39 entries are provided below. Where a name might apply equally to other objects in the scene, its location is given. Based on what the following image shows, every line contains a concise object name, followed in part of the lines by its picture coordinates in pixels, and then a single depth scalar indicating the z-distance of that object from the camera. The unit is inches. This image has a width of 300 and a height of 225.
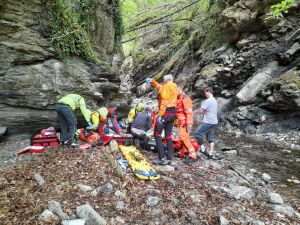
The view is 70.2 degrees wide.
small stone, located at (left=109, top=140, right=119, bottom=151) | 235.8
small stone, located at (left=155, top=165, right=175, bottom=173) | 205.1
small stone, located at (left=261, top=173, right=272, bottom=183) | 220.3
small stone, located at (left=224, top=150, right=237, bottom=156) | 295.1
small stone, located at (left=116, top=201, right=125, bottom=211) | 141.0
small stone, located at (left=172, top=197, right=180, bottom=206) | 154.4
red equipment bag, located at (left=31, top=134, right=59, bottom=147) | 241.8
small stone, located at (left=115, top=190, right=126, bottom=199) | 152.5
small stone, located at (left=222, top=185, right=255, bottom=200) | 174.1
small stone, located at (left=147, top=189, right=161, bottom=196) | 161.8
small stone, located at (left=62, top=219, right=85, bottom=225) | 119.4
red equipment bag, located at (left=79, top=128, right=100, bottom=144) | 262.1
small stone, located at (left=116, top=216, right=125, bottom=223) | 131.4
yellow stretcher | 181.1
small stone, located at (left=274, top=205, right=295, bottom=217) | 160.8
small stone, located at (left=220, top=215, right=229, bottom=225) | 138.0
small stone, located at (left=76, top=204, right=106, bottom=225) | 123.1
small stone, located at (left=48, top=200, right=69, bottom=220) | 125.3
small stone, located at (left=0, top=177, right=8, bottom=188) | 150.5
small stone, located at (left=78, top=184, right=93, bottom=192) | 152.9
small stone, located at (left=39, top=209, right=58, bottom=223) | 120.3
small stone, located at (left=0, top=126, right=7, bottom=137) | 241.6
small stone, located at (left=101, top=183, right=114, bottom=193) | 156.4
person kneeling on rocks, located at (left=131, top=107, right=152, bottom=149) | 261.6
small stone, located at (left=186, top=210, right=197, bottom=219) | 143.8
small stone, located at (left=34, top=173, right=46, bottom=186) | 156.6
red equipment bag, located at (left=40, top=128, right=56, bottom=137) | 248.3
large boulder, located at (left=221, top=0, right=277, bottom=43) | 475.8
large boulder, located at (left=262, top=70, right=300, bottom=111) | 366.0
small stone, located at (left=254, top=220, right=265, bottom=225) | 143.1
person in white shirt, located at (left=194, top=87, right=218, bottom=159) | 250.0
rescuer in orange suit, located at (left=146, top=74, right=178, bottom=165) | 215.0
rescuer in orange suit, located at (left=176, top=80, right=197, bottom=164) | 242.4
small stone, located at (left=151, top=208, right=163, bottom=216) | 142.0
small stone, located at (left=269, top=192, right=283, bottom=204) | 173.9
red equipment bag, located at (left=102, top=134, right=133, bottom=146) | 253.9
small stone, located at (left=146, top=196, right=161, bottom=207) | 150.2
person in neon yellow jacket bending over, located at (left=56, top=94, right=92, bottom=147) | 234.8
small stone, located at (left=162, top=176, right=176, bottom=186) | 180.7
